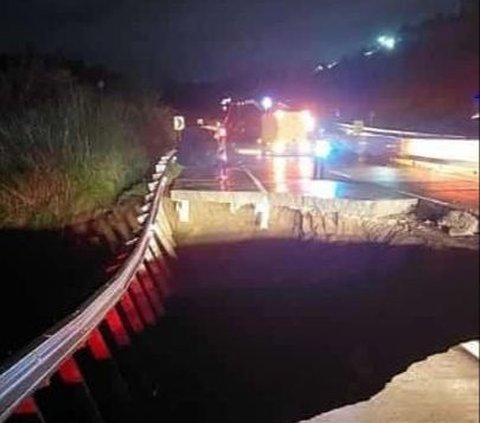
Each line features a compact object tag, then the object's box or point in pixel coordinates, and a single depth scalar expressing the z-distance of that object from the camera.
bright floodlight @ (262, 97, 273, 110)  14.86
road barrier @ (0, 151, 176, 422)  3.25
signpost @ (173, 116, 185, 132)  24.41
